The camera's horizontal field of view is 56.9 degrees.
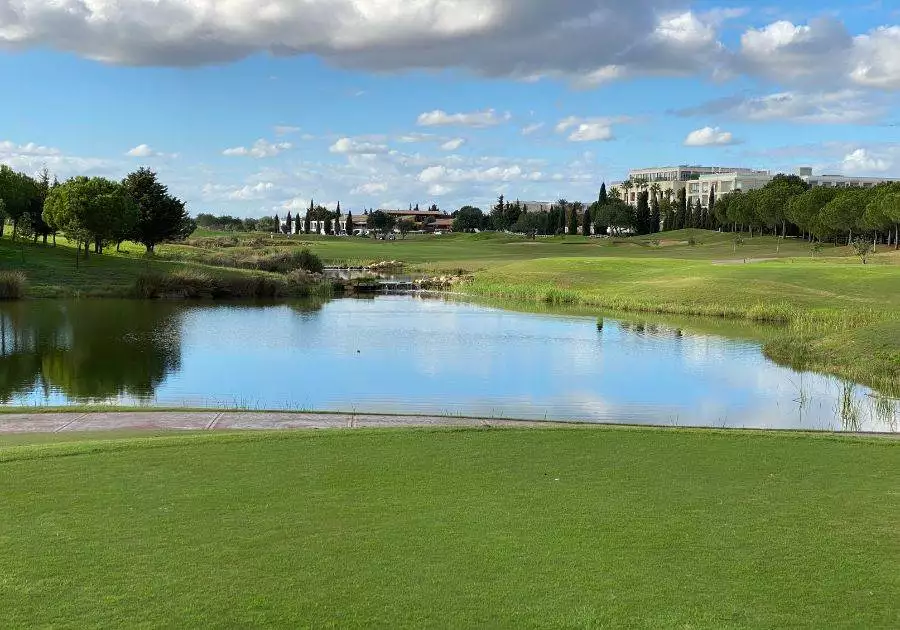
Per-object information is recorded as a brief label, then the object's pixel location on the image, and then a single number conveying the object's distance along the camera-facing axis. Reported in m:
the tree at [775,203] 114.19
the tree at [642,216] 154.55
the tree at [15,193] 62.16
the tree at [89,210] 58.66
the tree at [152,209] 70.19
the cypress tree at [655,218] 160.38
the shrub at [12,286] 46.69
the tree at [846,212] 93.81
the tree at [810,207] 102.50
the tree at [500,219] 177.25
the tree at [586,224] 158.00
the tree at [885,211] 82.12
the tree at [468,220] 193.12
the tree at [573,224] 162.50
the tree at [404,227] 185.27
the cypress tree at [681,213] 156.12
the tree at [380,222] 179.62
